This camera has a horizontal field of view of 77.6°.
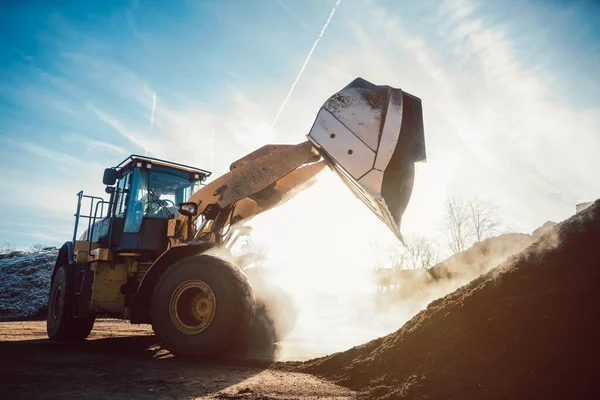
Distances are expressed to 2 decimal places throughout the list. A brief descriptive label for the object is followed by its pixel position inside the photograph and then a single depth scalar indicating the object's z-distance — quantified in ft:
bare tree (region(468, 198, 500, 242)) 100.66
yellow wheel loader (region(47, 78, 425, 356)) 15.65
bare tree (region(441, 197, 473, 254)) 102.06
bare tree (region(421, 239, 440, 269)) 115.96
